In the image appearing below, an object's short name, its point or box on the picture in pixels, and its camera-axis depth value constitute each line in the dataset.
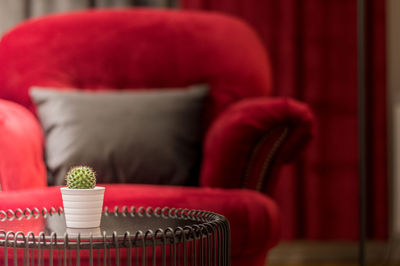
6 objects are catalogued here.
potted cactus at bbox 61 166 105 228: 1.66
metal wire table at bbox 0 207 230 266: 1.55
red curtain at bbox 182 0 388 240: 3.74
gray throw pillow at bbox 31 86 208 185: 2.37
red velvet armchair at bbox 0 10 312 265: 2.23
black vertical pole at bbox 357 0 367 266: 2.78
